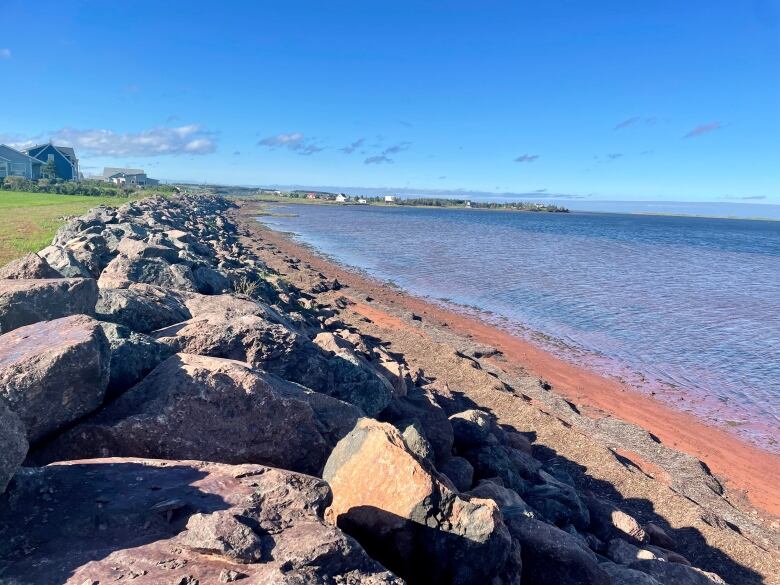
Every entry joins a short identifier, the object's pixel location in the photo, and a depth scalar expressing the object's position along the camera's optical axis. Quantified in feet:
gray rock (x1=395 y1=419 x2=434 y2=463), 20.57
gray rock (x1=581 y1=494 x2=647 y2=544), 26.58
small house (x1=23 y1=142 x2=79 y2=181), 324.19
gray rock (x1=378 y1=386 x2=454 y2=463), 26.23
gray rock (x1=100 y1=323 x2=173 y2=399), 19.33
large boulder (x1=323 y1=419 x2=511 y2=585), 15.44
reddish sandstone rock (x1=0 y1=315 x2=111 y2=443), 15.67
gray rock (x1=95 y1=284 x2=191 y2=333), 25.59
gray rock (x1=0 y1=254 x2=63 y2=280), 26.62
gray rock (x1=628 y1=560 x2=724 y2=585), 22.36
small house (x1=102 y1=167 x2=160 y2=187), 473.47
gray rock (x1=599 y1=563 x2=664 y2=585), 19.99
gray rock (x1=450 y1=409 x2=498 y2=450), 28.43
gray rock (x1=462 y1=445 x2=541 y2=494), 26.11
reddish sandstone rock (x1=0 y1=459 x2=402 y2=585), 11.66
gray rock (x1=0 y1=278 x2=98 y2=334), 21.15
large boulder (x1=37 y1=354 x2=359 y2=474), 17.34
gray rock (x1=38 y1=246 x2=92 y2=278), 38.81
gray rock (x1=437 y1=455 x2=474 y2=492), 23.53
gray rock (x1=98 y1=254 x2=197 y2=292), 39.83
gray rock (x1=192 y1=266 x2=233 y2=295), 45.10
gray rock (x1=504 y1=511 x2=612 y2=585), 18.21
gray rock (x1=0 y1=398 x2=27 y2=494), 12.55
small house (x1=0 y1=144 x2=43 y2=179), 279.08
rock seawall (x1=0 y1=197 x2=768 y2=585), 12.56
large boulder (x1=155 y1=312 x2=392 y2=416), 23.21
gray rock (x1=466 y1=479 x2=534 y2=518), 21.42
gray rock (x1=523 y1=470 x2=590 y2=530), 25.30
